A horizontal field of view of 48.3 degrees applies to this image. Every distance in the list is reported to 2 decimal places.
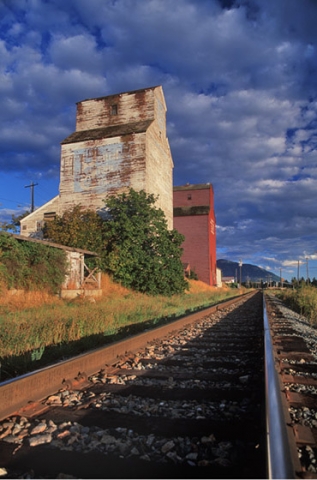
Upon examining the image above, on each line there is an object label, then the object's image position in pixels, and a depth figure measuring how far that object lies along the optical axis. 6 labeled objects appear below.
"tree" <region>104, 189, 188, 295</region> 21.41
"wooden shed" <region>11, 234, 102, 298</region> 16.62
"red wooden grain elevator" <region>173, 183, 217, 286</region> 45.28
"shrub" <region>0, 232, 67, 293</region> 13.98
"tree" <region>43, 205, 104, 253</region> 22.14
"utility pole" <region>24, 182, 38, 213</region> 56.42
